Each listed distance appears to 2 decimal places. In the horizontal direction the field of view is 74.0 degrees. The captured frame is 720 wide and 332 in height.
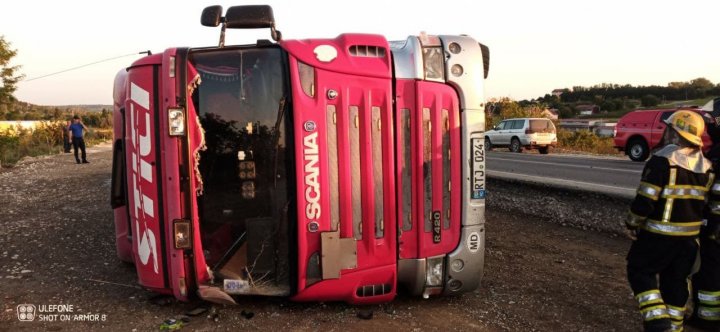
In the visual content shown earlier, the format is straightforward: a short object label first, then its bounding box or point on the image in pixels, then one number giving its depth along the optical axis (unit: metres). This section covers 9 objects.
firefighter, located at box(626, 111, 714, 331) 3.15
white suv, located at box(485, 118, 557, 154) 19.59
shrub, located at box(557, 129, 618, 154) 22.99
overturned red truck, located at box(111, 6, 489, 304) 3.24
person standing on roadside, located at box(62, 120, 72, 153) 20.84
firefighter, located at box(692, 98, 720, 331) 3.40
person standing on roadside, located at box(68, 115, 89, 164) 14.91
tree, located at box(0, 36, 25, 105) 22.92
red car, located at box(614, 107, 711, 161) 14.50
